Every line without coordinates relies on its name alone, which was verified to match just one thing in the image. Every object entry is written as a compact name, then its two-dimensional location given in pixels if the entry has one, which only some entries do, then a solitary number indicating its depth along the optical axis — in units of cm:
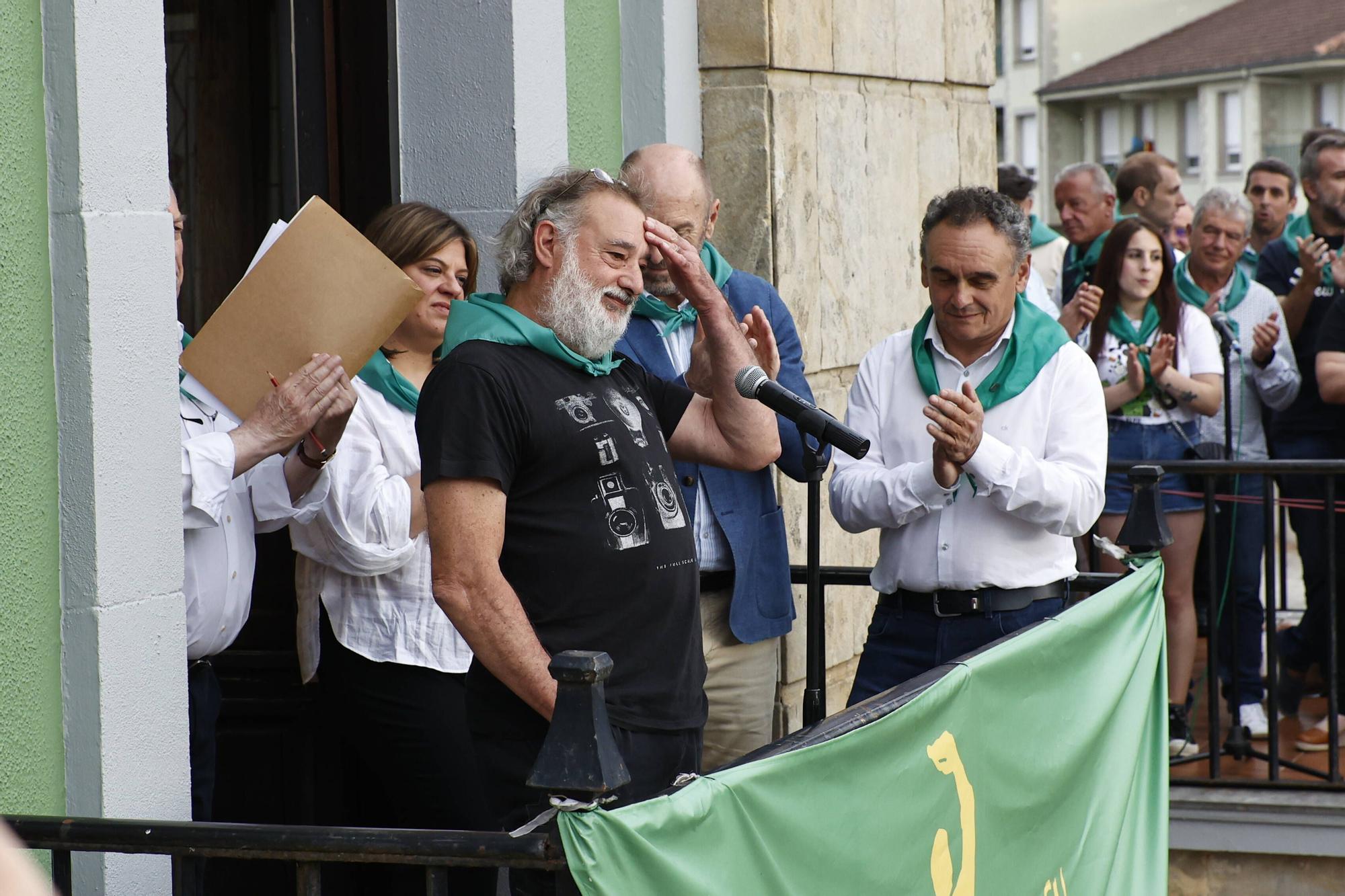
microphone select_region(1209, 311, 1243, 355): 1255
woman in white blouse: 718
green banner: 430
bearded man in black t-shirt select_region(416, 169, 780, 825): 559
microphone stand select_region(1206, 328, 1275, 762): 1174
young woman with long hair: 1199
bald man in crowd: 807
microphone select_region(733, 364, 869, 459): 599
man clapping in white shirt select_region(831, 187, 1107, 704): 794
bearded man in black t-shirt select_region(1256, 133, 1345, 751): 1303
